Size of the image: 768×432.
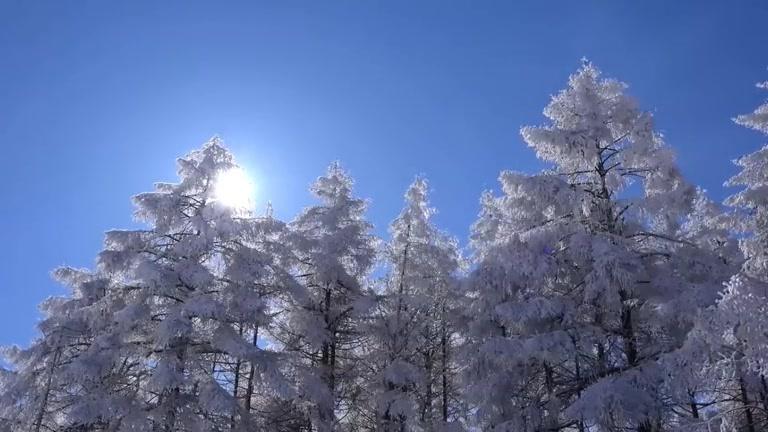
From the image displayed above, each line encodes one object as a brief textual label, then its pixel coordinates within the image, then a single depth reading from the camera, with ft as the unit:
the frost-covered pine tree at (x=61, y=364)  47.16
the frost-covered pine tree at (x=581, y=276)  42.22
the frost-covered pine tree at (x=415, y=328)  57.16
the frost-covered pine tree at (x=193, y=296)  47.29
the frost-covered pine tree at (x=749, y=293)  26.58
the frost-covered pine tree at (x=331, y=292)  59.31
